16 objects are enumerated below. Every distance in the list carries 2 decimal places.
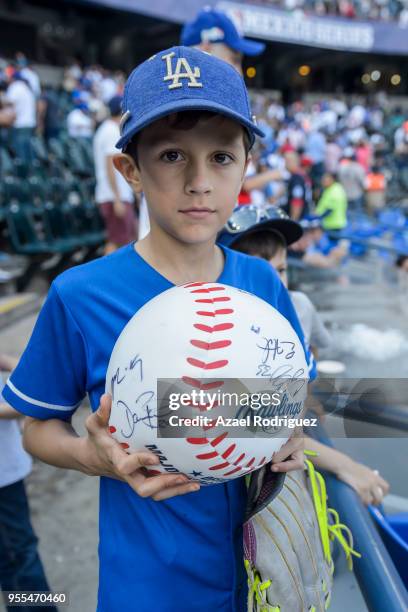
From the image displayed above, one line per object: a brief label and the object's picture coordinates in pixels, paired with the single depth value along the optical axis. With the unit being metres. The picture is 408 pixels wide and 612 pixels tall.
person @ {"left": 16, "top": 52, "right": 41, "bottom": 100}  10.03
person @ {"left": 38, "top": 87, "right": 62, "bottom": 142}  10.27
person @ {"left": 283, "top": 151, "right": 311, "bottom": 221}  8.41
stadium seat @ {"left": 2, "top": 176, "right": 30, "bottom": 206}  5.92
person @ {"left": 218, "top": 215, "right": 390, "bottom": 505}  1.44
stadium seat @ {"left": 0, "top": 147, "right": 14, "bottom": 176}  6.54
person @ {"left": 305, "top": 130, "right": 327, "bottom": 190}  14.20
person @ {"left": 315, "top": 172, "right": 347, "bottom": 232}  8.36
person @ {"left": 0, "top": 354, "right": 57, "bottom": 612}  1.80
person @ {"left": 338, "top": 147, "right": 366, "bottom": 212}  12.20
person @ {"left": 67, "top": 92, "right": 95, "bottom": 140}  10.46
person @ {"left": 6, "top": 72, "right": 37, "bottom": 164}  7.97
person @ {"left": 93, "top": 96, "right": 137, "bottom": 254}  5.40
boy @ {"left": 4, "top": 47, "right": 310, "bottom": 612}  1.02
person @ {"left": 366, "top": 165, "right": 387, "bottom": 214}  14.40
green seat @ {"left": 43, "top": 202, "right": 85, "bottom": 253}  5.77
